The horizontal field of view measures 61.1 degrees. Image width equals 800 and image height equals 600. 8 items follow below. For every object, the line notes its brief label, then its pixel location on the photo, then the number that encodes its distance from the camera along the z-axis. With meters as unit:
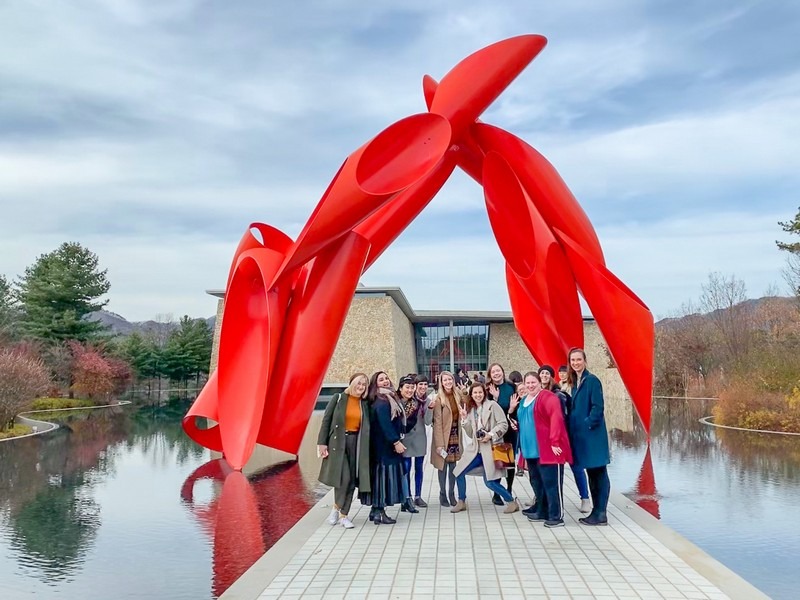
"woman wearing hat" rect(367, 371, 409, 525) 6.12
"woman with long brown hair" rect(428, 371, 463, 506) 6.57
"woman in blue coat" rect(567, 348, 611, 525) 5.80
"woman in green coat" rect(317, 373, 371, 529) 6.01
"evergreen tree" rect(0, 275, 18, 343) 32.47
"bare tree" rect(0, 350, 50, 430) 17.17
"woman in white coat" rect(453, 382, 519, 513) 6.48
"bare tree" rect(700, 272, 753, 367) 31.83
